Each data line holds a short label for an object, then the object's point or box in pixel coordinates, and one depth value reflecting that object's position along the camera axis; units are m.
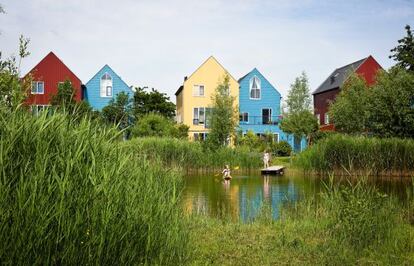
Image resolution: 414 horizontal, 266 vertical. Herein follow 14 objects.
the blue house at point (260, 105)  53.12
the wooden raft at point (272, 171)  29.27
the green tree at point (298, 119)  47.12
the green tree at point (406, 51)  40.53
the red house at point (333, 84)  55.94
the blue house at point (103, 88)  50.00
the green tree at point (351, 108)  40.09
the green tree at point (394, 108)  28.84
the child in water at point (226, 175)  25.82
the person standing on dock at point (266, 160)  31.92
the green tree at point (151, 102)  50.60
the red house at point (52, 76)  47.69
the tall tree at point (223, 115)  40.56
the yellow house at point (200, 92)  52.47
